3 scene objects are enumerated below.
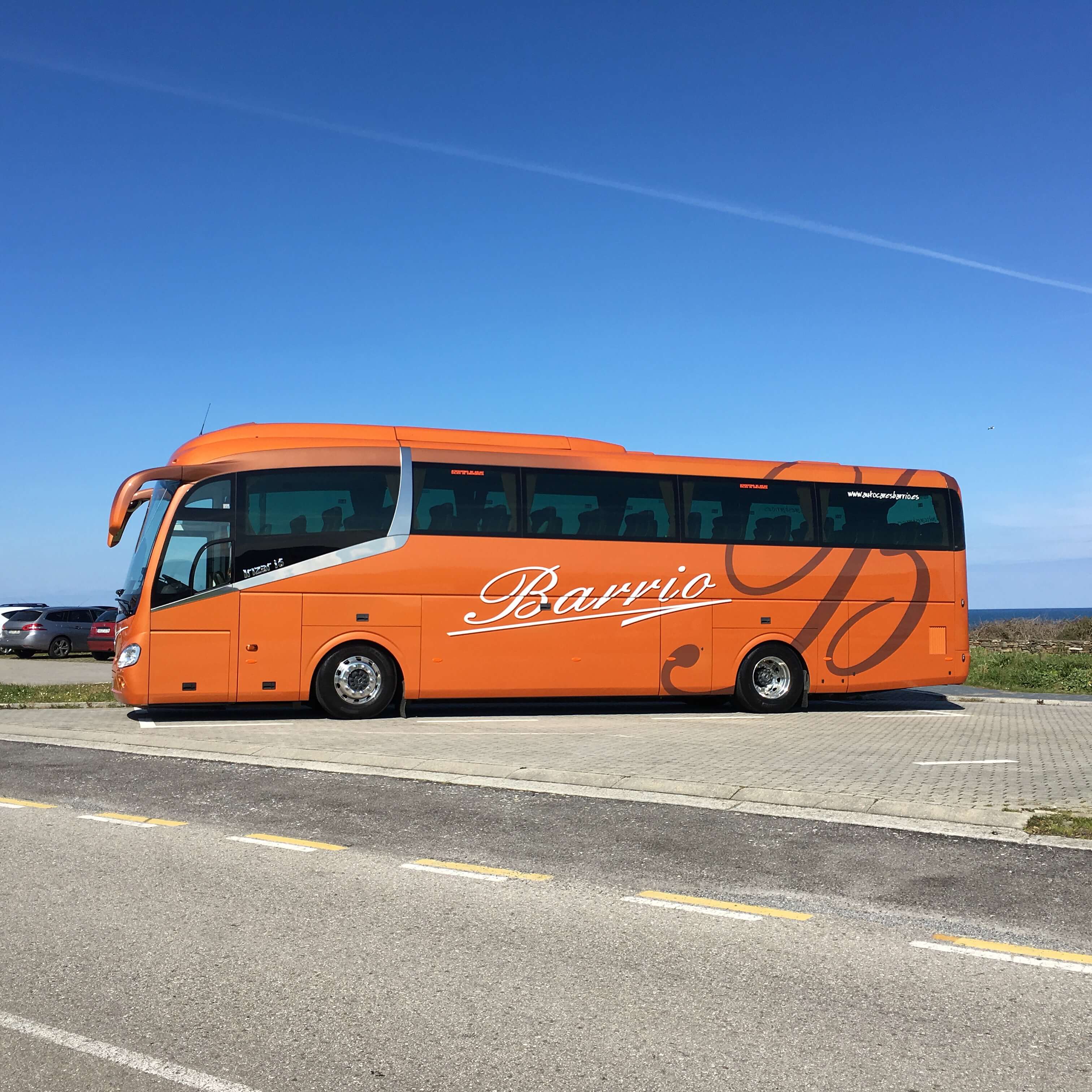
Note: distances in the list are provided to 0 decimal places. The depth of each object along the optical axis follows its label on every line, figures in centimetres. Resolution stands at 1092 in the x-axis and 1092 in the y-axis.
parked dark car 3306
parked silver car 3469
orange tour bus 1530
